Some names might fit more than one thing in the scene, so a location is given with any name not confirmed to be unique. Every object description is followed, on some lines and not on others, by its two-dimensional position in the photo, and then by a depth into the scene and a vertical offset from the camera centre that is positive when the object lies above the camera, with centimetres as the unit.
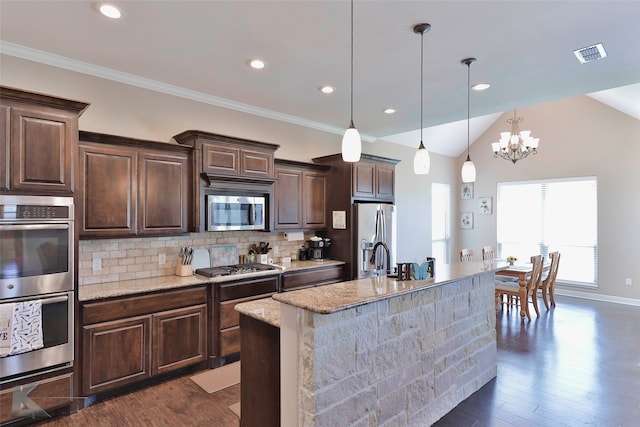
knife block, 365 -58
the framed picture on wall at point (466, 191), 839 +60
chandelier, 571 +123
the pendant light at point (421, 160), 282 +46
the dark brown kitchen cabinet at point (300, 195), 450 +28
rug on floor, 317 -157
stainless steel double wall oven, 242 -40
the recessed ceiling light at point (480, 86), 368 +141
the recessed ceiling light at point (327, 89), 379 +142
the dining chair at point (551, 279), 570 -109
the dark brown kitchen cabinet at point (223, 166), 363 +56
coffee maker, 493 -46
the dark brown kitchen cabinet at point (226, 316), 350 -104
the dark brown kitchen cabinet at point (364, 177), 480 +56
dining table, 519 -100
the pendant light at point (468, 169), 311 +44
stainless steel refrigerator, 476 -29
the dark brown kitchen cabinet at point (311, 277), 414 -80
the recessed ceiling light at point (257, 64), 316 +142
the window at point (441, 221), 798 -14
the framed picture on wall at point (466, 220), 842 -11
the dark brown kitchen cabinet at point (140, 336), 281 -108
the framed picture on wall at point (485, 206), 805 +23
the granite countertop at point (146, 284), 288 -65
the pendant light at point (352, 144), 234 +49
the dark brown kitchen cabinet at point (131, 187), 302 +27
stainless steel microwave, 377 +4
